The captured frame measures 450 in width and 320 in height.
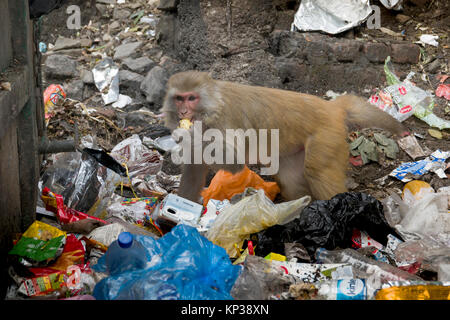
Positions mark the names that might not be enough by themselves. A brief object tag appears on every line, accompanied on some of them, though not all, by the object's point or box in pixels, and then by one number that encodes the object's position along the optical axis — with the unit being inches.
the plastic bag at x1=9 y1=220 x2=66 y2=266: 110.1
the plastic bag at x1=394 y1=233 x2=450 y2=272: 117.2
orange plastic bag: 182.2
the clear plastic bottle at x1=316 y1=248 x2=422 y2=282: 111.3
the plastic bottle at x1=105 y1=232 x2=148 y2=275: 100.8
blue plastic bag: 92.8
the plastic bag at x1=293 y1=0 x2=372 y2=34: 239.9
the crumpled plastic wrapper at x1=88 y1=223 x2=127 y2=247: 127.6
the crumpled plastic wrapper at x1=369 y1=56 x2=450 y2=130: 219.3
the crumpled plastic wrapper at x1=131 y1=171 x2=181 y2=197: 184.5
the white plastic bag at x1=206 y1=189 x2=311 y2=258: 132.2
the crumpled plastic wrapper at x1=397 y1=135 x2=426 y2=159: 206.7
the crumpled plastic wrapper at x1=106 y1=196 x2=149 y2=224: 155.2
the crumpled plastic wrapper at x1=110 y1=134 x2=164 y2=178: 200.5
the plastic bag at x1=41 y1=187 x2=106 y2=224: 137.9
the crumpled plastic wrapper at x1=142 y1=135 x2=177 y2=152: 214.1
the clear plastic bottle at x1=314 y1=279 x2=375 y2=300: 96.3
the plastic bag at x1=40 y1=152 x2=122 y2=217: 150.5
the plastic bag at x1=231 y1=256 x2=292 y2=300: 99.2
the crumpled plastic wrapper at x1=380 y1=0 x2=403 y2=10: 249.3
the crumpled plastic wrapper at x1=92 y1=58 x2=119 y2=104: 261.0
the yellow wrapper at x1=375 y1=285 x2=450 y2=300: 95.0
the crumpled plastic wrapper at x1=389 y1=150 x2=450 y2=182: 194.2
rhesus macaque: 155.1
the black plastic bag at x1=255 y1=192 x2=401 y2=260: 126.8
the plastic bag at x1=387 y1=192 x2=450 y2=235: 140.6
